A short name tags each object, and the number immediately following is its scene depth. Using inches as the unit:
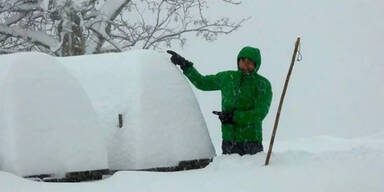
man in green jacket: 513.6
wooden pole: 489.0
